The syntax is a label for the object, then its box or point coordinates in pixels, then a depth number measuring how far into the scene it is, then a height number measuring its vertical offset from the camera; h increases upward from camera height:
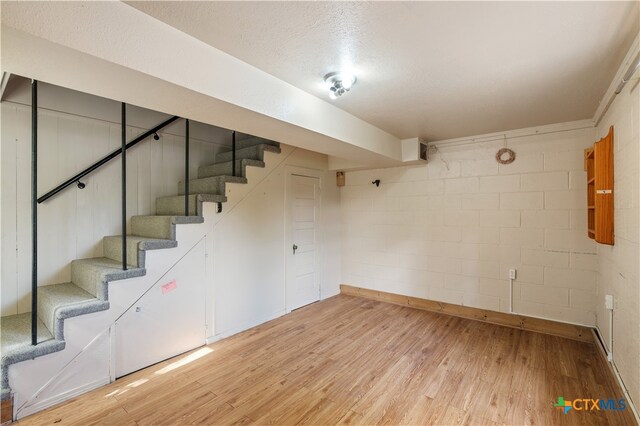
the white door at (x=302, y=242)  4.04 -0.42
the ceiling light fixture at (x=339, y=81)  2.01 +0.96
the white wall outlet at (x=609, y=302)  2.33 -0.75
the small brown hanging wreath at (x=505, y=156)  3.45 +0.70
